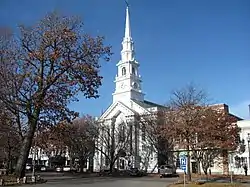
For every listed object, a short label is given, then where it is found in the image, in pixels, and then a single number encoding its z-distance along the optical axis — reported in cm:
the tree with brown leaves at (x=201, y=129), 3403
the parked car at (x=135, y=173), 5516
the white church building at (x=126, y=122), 7100
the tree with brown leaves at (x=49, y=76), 3122
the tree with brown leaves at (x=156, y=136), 6016
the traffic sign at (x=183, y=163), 2265
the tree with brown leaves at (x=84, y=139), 6800
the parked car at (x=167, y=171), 5225
